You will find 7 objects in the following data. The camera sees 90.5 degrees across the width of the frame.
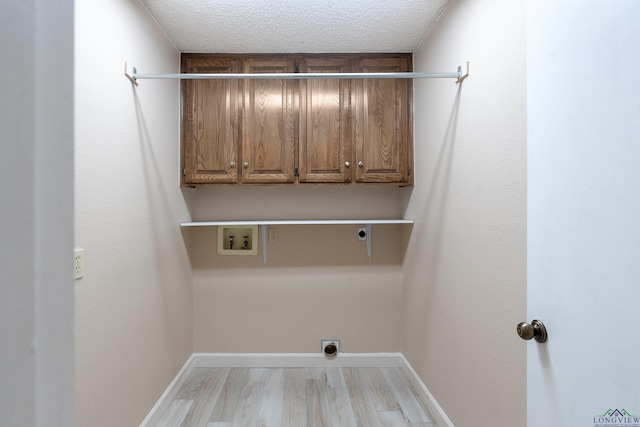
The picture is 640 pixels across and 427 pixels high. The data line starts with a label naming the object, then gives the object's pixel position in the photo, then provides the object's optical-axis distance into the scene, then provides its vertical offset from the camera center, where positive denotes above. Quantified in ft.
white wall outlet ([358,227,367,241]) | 8.50 -0.54
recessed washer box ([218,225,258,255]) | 8.44 -0.70
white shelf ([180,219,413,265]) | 7.37 -0.21
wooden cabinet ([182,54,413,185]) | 7.57 +2.12
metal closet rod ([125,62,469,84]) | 5.20 +2.30
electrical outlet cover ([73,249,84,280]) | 3.96 -0.61
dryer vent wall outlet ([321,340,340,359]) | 8.30 -3.53
